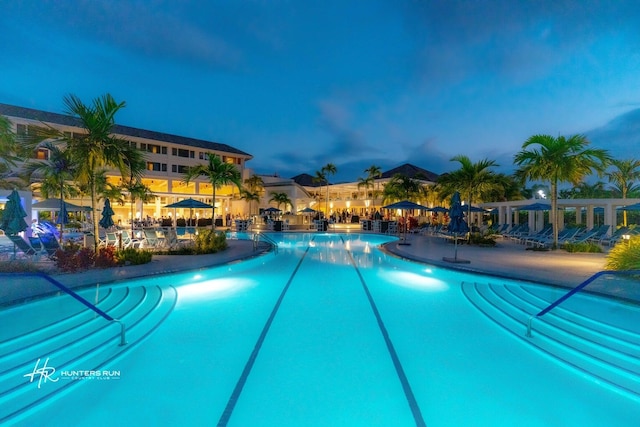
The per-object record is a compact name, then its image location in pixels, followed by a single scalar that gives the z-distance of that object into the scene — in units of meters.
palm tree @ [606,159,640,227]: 25.64
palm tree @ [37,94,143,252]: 8.71
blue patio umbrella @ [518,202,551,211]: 18.52
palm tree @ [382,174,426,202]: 27.23
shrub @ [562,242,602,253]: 12.88
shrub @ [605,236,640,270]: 7.66
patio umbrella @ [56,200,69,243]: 11.94
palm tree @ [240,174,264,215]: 40.00
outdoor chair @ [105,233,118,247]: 12.00
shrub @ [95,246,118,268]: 9.01
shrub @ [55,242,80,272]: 8.45
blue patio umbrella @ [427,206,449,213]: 24.83
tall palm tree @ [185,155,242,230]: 16.91
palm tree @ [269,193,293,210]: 37.62
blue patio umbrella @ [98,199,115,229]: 12.23
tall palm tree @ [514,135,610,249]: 12.76
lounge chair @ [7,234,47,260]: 9.34
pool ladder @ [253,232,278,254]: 13.75
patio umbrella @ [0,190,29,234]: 9.02
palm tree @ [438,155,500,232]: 16.53
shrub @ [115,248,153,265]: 9.53
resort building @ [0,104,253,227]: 31.32
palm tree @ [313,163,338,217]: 40.75
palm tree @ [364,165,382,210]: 38.42
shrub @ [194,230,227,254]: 12.47
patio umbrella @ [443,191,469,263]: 10.81
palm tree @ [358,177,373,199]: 37.76
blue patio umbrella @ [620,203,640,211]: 14.68
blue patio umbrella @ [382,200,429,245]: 19.84
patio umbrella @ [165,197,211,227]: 16.61
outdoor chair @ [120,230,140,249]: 13.30
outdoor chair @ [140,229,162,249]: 12.64
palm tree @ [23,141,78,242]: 11.79
